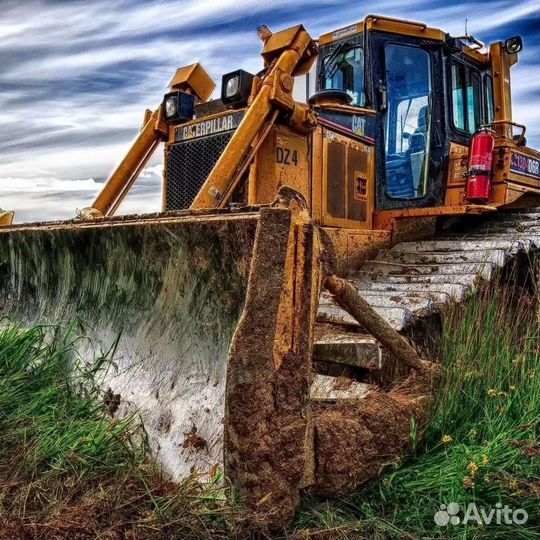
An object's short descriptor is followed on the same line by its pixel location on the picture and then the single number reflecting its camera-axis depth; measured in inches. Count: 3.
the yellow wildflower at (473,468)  106.9
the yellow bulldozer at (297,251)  97.6
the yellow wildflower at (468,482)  105.7
